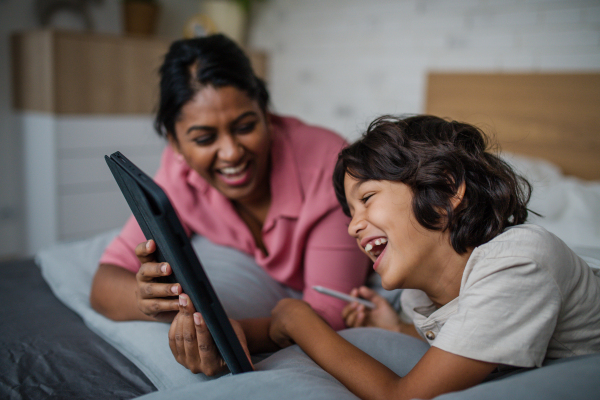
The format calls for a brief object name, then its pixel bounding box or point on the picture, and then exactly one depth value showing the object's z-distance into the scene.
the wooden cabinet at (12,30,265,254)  2.69
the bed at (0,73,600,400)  0.63
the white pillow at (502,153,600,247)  1.36
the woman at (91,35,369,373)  1.09
